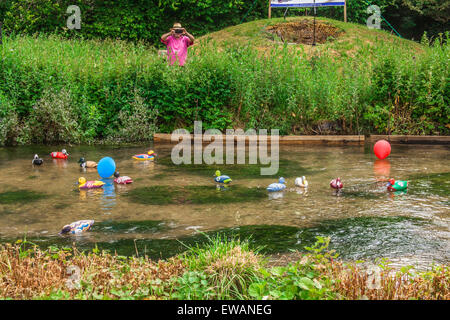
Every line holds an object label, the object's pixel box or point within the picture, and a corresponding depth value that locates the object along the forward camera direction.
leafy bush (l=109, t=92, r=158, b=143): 12.89
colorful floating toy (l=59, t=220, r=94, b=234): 5.65
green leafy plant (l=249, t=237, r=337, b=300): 3.50
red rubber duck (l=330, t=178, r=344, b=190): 7.68
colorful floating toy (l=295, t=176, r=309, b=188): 7.88
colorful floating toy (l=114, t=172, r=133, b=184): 8.27
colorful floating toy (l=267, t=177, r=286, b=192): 7.68
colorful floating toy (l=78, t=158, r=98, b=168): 9.61
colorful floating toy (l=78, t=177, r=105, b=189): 7.94
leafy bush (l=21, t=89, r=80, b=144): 12.30
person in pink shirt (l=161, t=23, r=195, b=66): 15.04
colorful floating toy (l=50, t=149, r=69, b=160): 10.52
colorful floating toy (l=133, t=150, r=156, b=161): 10.30
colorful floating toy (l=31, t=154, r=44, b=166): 9.66
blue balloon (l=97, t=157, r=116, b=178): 8.70
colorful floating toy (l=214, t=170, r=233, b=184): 8.14
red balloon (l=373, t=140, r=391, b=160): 10.16
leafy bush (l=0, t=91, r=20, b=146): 12.07
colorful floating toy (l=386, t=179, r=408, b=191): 7.63
